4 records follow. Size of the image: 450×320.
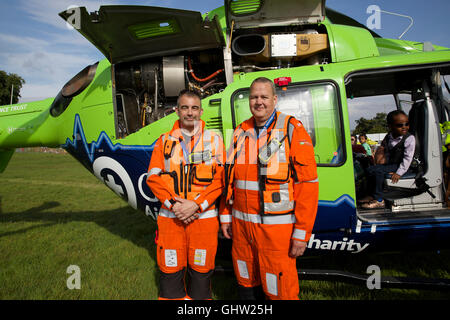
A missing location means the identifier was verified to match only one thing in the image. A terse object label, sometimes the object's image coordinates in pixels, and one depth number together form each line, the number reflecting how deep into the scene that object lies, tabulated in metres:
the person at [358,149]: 5.86
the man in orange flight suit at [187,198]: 2.21
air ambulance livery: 2.64
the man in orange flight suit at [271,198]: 1.89
